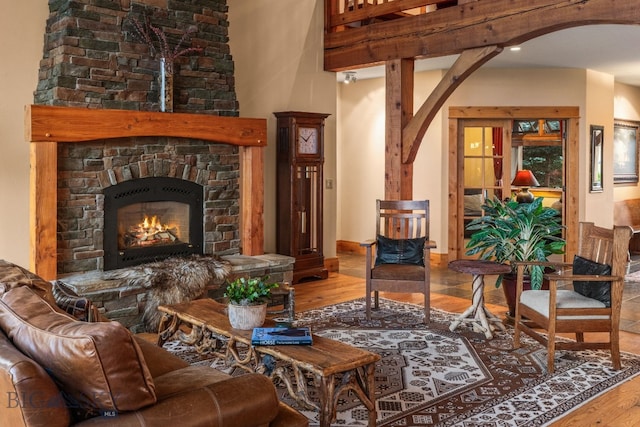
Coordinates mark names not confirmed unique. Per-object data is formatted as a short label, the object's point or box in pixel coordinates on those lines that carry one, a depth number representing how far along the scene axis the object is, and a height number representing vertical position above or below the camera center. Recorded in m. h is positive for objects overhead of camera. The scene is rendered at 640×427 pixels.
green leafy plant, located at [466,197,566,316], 4.89 -0.33
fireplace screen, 5.36 -0.25
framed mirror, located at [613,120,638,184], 9.60 +0.69
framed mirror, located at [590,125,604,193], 8.22 +0.51
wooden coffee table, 2.66 -0.78
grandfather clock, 6.62 +0.07
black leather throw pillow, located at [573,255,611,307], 3.90 -0.57
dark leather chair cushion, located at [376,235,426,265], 5.32 -0.49
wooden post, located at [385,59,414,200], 6.32 +0.78
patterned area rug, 3.19 -1.11
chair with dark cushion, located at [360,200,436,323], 4.95 -0.56
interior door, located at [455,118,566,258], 8.12 +0.41
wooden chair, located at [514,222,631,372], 3.80 -0.70
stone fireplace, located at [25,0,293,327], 4.75 +0.46
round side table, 4.64 -0.86
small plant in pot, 3.23 -0.57
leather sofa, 1.69 -0.55
